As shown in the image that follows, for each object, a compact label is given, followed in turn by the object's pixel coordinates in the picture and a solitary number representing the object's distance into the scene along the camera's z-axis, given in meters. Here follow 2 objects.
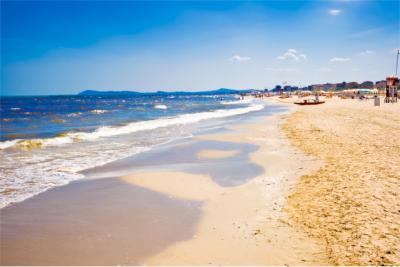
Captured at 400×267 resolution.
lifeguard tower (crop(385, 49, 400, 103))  45.14
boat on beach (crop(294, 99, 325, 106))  53.51
